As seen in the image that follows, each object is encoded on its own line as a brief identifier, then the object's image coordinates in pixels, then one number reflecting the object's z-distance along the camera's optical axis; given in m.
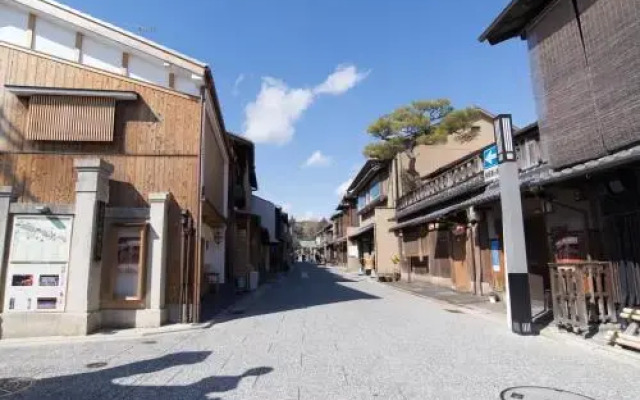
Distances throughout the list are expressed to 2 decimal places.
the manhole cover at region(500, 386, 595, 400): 5.29
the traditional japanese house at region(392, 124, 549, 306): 12.88
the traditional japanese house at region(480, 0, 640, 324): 8.48
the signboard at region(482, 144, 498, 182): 10.96
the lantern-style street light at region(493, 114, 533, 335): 9.51
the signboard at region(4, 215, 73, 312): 10.10
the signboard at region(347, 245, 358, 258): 45.85
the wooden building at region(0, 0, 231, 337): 10.27
